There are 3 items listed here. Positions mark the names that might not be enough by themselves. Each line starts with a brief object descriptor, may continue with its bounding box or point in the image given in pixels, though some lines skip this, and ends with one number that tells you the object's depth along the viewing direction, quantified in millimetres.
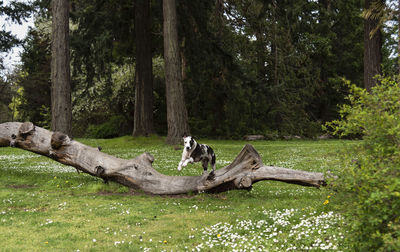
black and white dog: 9414
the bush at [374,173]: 3965
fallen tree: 9359
